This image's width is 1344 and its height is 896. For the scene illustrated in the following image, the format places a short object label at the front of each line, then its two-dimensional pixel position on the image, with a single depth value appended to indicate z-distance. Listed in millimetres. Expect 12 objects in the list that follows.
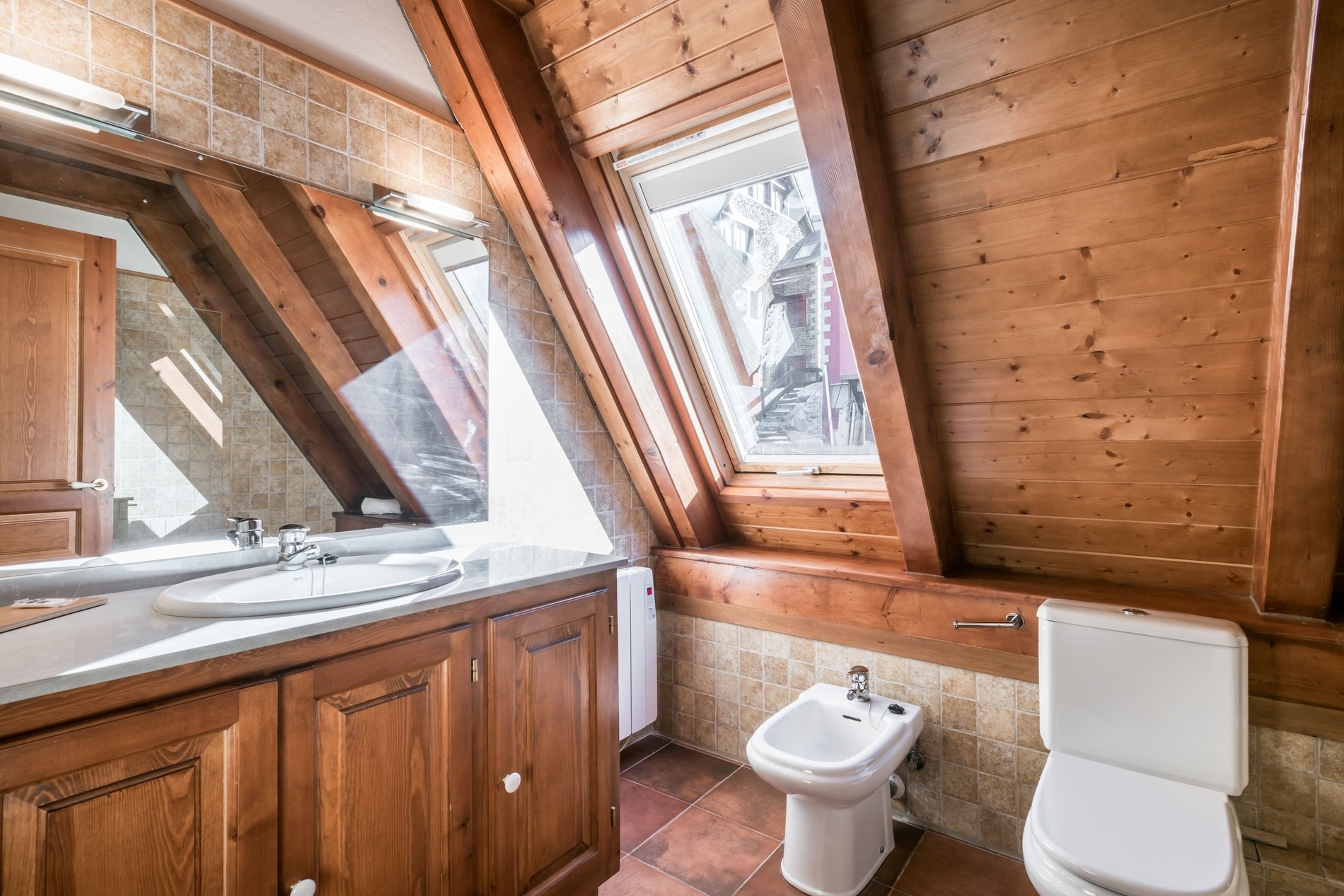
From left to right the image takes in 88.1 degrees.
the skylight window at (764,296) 2111
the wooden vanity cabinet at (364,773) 1003
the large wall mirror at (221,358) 1380
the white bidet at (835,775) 1784
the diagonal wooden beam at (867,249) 1517
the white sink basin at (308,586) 1273
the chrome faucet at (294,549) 1625
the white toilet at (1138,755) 1349
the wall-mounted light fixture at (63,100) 1317
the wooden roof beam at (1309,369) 1236
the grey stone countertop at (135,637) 979
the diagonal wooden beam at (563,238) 1946
